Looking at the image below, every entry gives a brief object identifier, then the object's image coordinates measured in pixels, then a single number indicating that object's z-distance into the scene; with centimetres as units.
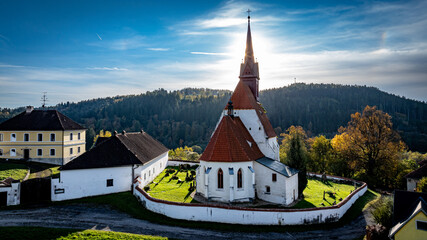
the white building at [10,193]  2200
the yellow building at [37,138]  3675
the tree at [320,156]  4506
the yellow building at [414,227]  1566
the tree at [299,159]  2625
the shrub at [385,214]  1835
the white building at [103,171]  2409
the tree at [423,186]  2354
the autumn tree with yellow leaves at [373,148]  3738
